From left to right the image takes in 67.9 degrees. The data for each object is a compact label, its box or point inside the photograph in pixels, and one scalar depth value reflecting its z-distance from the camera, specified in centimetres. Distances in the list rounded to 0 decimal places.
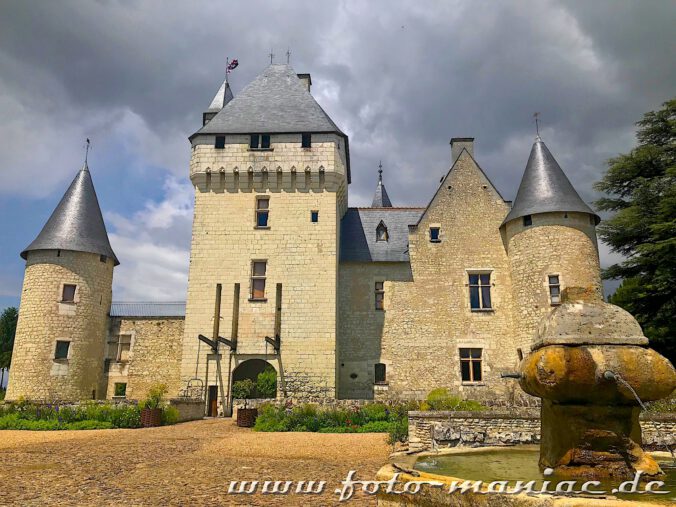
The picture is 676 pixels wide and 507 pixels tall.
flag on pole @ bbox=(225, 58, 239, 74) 2976
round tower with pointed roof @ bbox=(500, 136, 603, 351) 1767
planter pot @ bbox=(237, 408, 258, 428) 1379
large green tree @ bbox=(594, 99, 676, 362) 1720
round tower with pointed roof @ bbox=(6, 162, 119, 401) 1872
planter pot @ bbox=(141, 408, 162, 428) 1351
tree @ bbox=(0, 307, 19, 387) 3375
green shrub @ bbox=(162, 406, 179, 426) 1405
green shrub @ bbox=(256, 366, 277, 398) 1725
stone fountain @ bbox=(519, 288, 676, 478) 405
